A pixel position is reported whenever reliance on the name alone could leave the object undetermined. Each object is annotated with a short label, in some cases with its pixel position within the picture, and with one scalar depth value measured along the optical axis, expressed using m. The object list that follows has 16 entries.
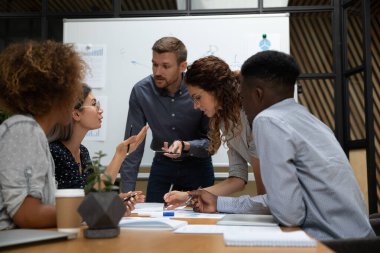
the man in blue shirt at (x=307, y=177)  1.37
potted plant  1.08
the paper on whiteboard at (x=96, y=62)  4.24
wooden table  0.94
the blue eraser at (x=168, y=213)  1.75
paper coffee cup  1.19
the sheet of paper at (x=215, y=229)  1.23
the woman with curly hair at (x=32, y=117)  1.24
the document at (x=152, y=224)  1.29
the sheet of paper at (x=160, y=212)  1.74
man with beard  3.05
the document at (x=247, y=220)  1.38
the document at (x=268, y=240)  0.97
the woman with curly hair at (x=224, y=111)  2.37
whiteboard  4.17
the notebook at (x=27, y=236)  0.97
